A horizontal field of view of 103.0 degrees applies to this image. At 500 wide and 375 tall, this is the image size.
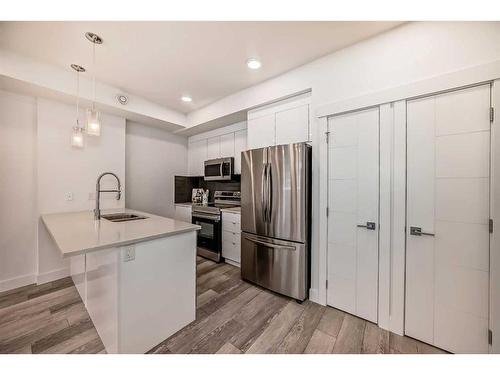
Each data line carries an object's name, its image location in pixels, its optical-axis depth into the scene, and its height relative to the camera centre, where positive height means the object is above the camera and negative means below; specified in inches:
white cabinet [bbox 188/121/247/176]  136.7 +30.6
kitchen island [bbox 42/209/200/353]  53.2 -27.5
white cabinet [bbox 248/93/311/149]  93.1 +32.4
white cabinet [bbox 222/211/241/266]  119.7 -31.7
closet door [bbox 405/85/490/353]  55.5 -9.8
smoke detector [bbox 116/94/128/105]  110.8 +49.0
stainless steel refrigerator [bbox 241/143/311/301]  83.9 -14.2
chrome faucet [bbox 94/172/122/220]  84.1 -11.3
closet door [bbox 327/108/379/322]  72.1 -9.9
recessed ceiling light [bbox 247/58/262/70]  84.2 +53.2
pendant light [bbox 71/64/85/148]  85.7 +23.8
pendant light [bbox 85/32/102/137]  78.9 +25.6
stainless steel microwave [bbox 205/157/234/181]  136.5 +12.1
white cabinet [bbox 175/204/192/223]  149.6 -20.4
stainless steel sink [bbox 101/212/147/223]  87.2 -14.5
